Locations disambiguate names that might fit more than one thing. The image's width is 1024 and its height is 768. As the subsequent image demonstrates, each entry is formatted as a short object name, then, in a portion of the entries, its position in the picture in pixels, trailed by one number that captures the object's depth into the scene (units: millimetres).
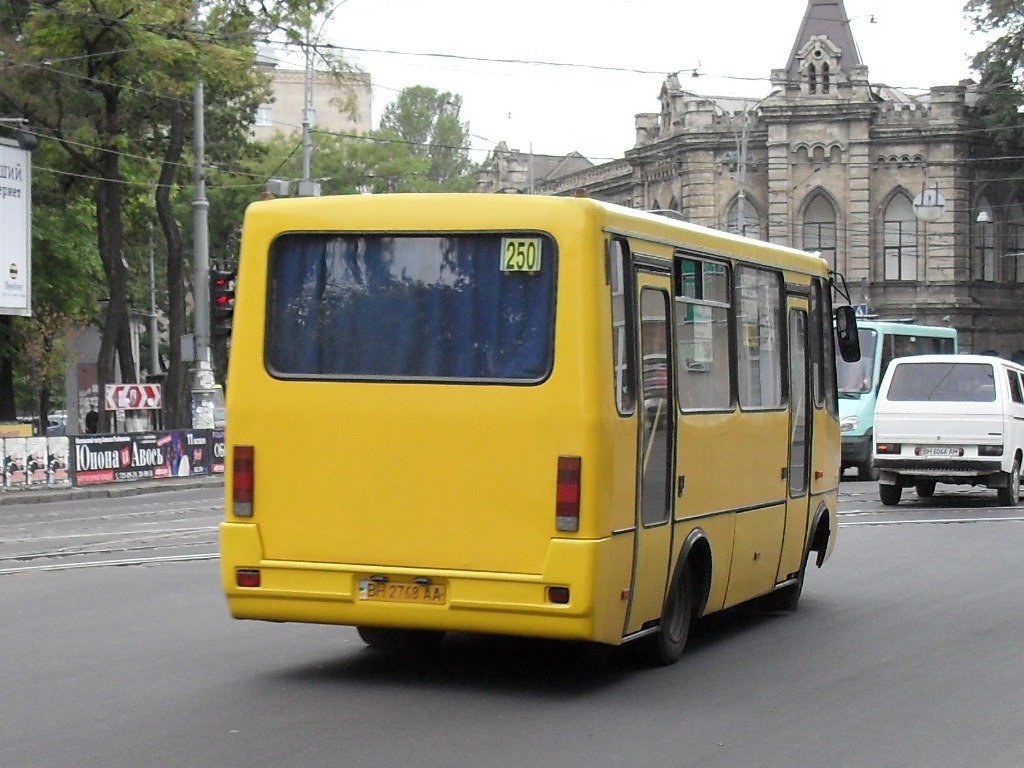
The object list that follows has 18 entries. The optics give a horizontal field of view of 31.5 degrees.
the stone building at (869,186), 62688
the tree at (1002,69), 60438
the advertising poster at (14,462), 31656
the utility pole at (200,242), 38938
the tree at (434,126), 108250
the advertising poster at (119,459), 33031
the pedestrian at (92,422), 52812
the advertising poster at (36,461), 31953
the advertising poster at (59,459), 32312
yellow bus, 8867
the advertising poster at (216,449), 37312
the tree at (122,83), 37062
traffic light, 27844
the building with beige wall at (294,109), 117188
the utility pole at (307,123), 46500
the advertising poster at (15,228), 34344
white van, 24297
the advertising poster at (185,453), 35594
